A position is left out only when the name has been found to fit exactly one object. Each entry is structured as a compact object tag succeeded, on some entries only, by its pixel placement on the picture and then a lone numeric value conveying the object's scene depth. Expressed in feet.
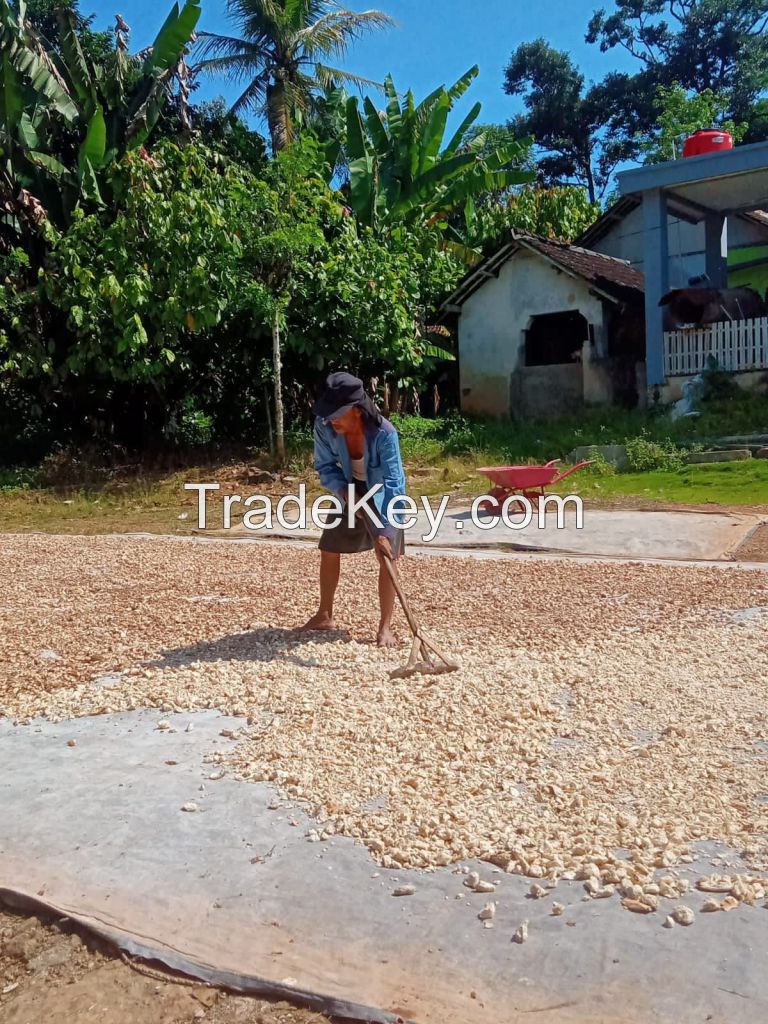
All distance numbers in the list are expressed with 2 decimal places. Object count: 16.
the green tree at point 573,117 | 106.11
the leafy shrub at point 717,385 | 45.68
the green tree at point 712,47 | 102.32
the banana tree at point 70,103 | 41.04
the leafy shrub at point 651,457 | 38.17
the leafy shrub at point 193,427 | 50.88
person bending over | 15.43
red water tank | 47.39
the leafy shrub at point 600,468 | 38.22
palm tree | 60.90
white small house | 53.16
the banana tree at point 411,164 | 51.11
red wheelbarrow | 31.07
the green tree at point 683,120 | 81.20
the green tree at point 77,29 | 53.28
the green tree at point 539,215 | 65.31
